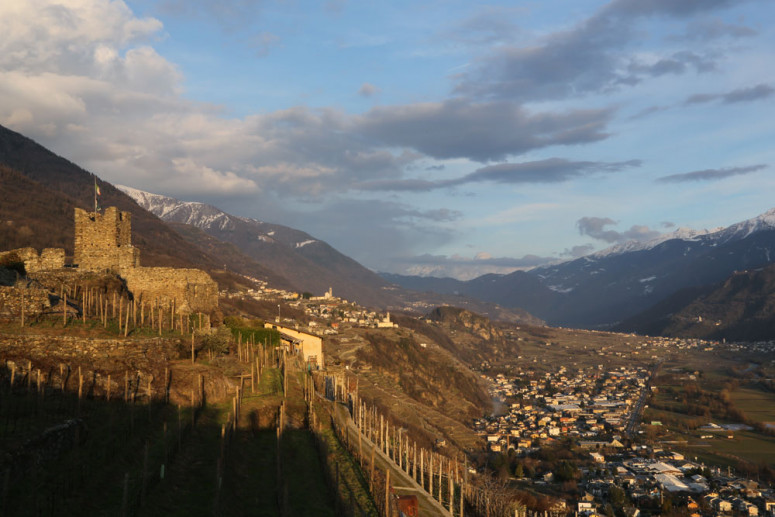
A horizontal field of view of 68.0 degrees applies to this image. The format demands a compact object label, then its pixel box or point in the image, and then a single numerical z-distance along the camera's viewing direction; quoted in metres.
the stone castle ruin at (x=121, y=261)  37.59
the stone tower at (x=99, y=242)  37.53
